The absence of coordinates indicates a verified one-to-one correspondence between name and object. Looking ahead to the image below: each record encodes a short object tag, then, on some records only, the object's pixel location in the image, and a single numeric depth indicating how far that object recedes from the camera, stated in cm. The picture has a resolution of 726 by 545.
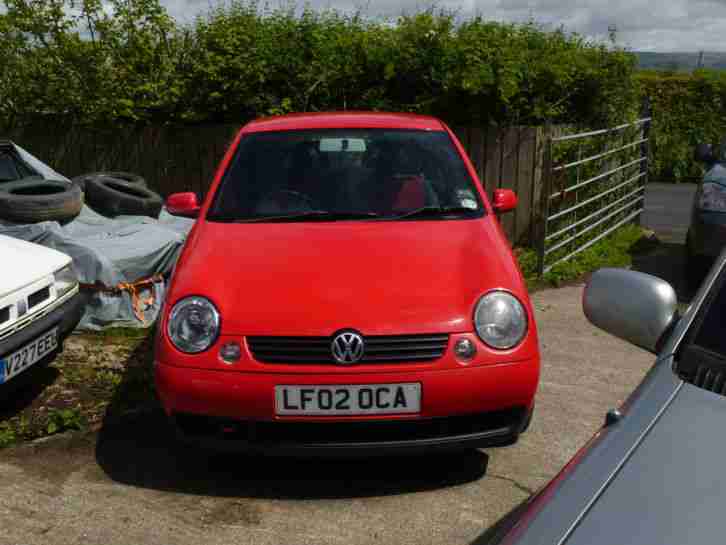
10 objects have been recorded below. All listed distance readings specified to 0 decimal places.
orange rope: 625
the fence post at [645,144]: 1114
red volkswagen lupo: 352
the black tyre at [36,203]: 670
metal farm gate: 813
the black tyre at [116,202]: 744
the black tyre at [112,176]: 781
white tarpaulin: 625
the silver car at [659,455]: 157
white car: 434
